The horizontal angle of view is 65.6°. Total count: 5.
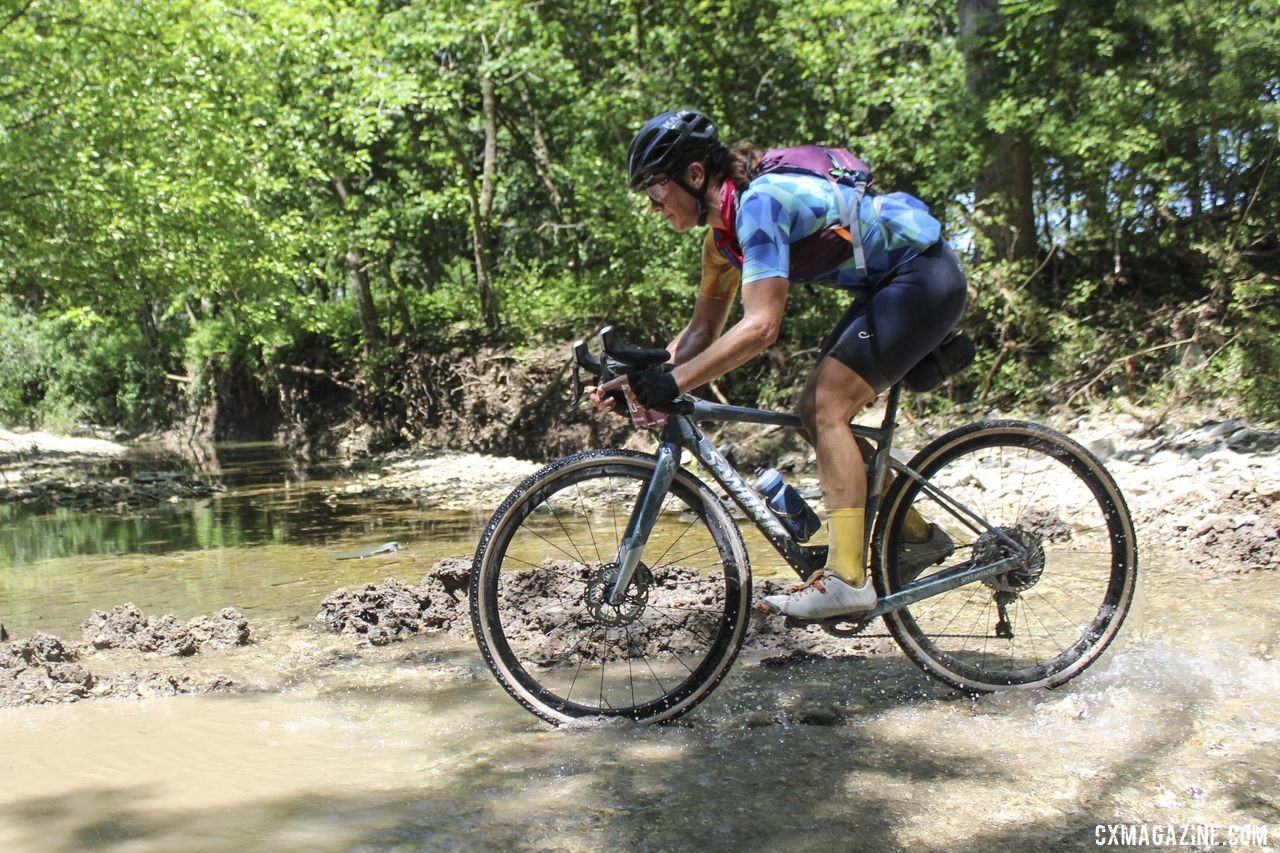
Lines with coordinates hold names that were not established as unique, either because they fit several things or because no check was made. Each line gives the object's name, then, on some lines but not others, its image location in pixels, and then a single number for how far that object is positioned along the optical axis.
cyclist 3.43
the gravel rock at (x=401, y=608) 5.06
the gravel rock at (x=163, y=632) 4.79
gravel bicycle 3.62
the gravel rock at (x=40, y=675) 3.90
